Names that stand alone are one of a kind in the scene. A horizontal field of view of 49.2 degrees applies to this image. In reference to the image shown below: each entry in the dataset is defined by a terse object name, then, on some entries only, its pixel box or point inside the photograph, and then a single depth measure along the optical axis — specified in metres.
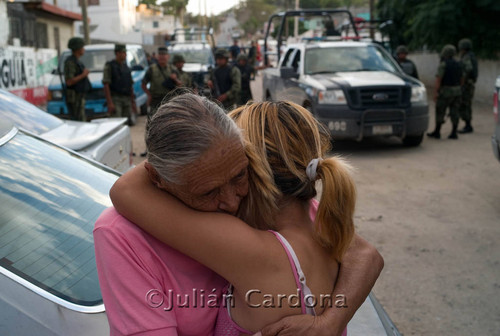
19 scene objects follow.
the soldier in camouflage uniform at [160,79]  9.26
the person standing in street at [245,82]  11.66
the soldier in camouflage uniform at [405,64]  10.10
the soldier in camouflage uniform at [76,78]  8.93
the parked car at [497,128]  5.67
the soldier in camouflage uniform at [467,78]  10.62
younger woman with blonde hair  1.28
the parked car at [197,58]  15.56
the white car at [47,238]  1.65
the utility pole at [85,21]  19.75
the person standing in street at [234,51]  26.98
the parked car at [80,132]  3.84
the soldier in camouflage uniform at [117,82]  9.30
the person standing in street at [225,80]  10.01
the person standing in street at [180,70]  9.76
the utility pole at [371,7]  25.15
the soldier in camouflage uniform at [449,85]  9.95
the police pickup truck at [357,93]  8.73
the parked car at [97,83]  11.33
